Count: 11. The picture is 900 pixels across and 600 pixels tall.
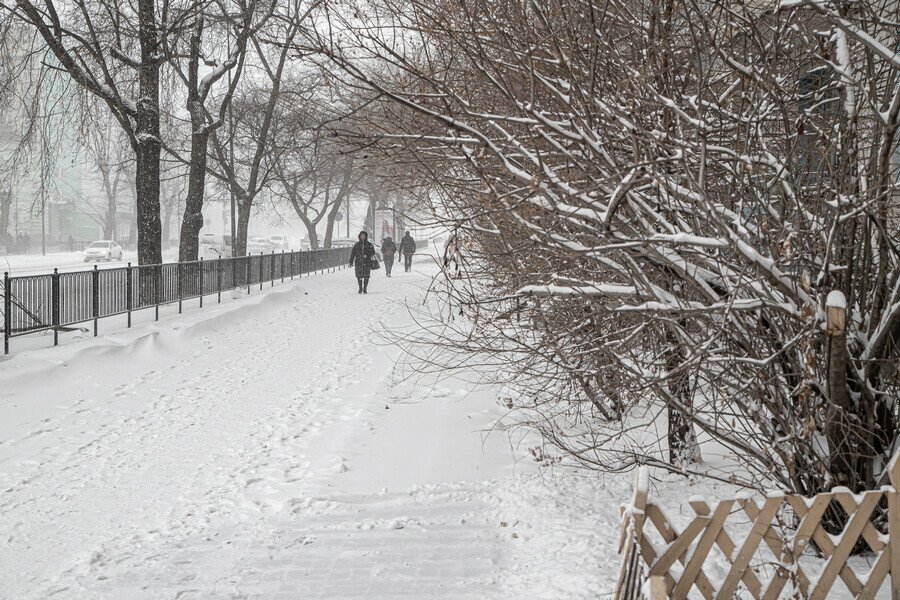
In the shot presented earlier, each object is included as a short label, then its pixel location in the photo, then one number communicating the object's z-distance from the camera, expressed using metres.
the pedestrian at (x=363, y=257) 24.84
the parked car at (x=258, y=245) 65.41
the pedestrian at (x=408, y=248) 34.97
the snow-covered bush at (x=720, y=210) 4.13
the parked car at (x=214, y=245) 55.00
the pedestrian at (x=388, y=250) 32.82
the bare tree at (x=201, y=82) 19.78
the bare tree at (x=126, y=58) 15.13
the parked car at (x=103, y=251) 52.88
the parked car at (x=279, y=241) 81.14
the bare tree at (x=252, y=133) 27.12
